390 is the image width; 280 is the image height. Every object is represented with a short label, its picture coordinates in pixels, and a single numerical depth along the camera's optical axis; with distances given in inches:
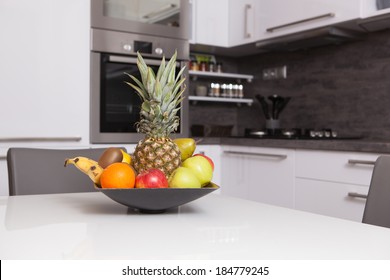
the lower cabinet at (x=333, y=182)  89.2
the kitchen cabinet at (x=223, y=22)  131.5
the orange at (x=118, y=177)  38.7
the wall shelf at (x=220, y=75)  138.9
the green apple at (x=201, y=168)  42.8
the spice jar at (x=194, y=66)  141.5
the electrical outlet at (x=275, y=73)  139.7
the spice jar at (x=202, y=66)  143.2
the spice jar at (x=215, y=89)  144.6
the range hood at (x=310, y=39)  111.5
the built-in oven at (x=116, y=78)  111.6
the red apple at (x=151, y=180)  38.7
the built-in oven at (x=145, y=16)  112.4
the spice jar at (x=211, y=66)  146.1
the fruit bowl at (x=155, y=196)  38.2
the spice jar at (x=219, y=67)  147.5
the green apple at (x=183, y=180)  39.6
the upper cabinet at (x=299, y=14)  103.8
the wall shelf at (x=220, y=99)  138.8
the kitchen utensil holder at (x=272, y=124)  134.3
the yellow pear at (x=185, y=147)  47.3
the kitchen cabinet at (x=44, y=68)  100.8
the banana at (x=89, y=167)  40.9
